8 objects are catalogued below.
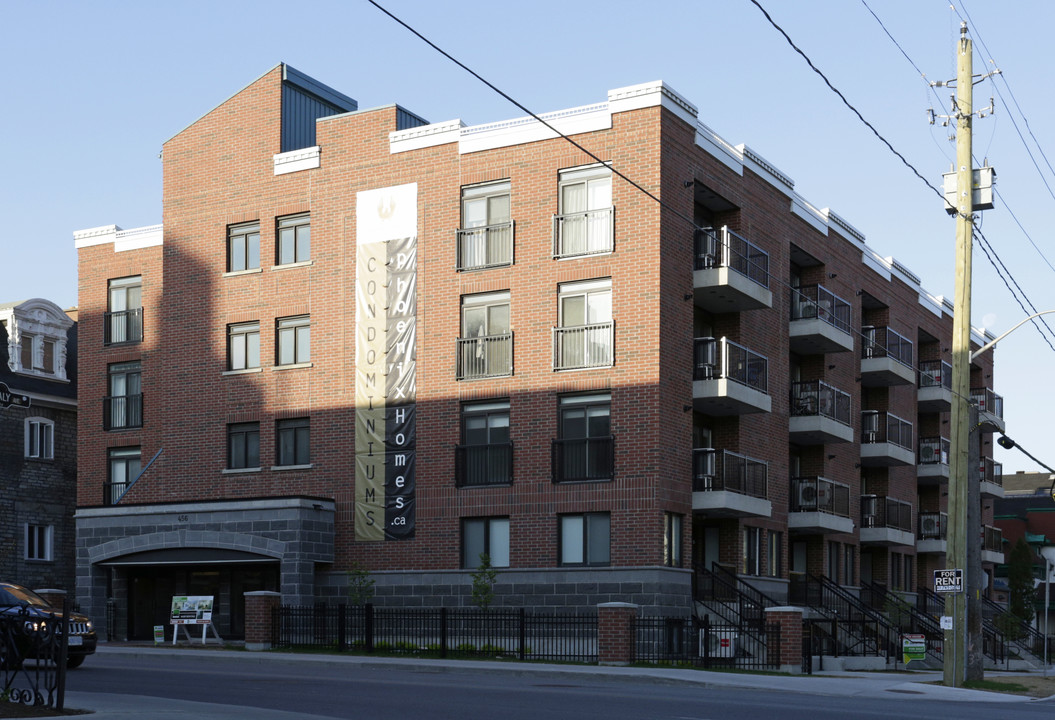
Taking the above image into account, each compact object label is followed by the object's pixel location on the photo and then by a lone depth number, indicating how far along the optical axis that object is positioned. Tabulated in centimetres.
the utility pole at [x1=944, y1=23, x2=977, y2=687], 2830
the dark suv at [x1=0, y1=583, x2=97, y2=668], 1706
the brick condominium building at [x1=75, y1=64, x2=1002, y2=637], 3562
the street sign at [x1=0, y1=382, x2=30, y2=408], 1770
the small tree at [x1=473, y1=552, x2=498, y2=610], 3547
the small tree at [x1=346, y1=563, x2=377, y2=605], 3769
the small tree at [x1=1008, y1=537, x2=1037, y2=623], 5619
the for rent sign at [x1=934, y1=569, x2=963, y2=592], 2803
